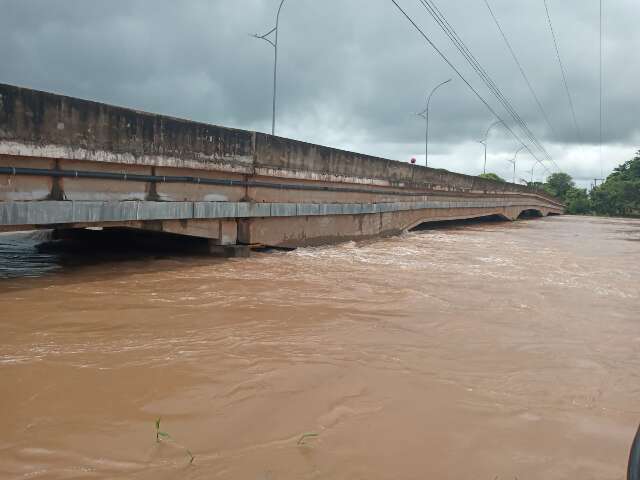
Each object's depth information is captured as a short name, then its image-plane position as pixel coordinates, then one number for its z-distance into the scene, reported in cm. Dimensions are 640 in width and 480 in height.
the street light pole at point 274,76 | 1778
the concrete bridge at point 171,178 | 610
